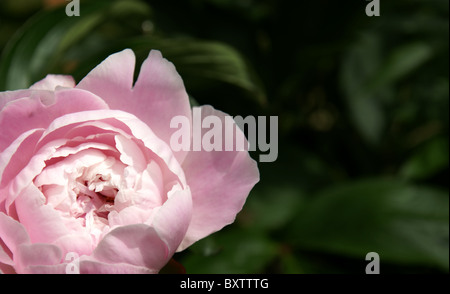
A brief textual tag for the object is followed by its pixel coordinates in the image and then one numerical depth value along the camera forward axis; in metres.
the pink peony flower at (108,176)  0.45
